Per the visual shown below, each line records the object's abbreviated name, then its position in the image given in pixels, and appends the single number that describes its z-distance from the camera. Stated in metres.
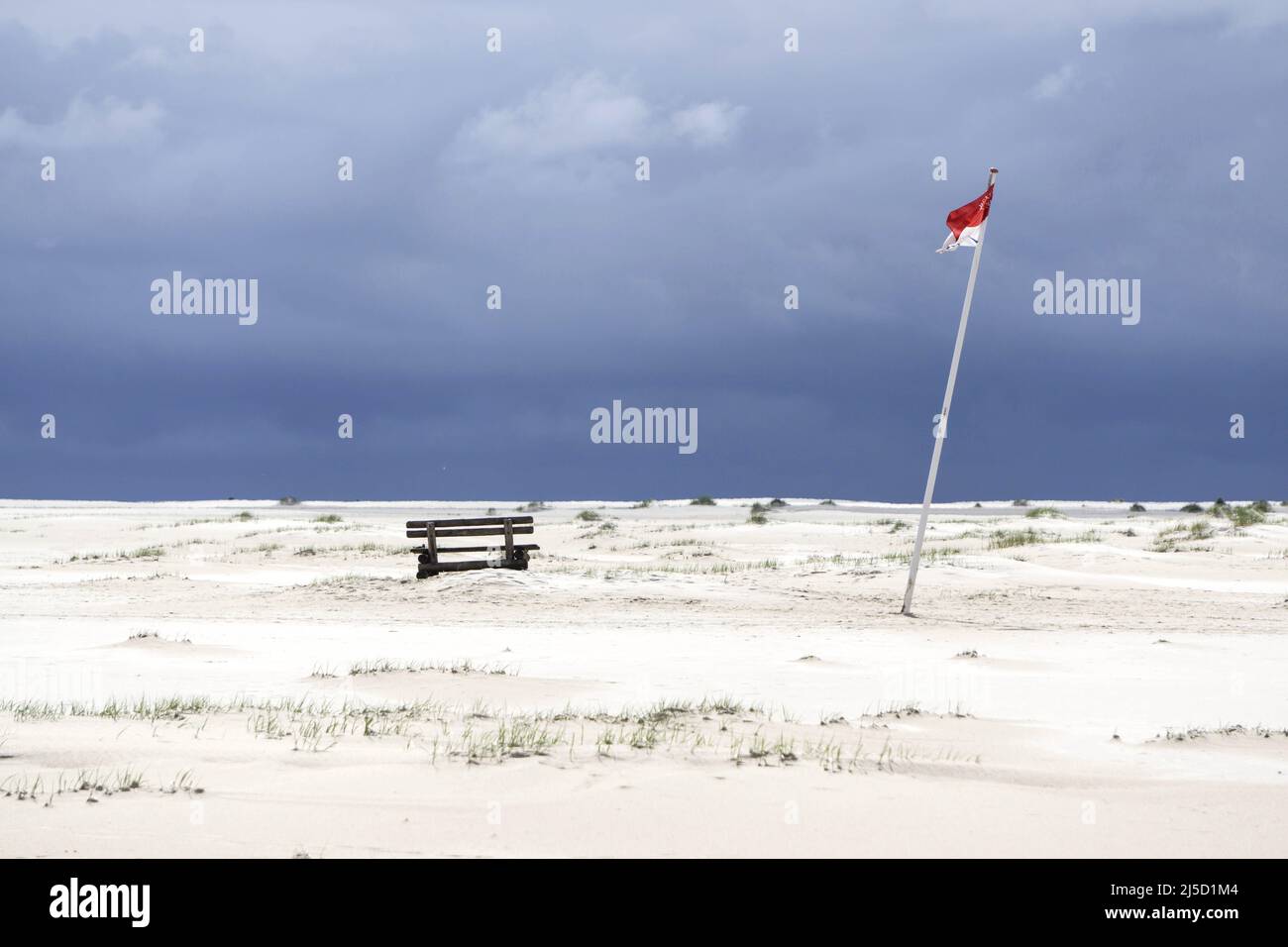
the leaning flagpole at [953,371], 18.98
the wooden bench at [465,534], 26.33
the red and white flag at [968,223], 19.09
